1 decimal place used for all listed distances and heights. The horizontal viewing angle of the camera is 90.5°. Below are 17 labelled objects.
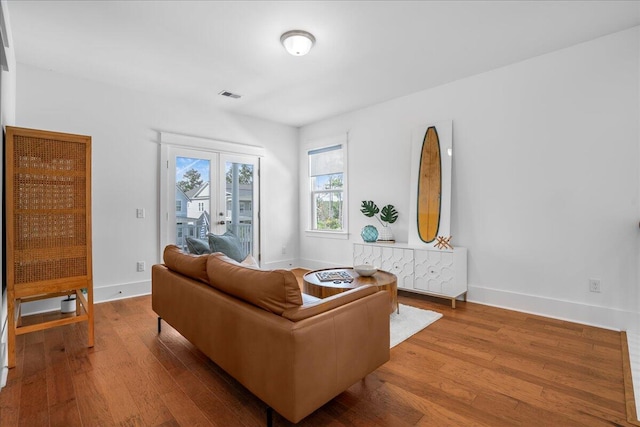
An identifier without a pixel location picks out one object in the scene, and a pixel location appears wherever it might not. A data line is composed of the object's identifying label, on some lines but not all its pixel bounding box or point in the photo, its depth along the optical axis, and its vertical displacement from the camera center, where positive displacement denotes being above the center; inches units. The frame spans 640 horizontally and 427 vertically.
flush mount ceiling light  105.7 +57.8
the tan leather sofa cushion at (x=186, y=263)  83.8 -14.7
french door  168.7 +9.0
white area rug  106.4 -41.4
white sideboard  136.7 -25.6
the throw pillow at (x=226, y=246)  128.0 -13.9
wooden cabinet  85.3 -1.2
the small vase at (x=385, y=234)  168.6 -12.2
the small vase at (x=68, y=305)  127.3 -37.3
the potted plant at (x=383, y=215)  169.5 -2.1
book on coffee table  121.6 -25.5
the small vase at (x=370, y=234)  168.4 -12.1
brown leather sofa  55.3 -24.3
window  204.8 +16.2
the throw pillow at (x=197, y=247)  118.0 -13.0
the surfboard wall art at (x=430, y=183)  149.4 +13.8
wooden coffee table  108.3 -25.9
